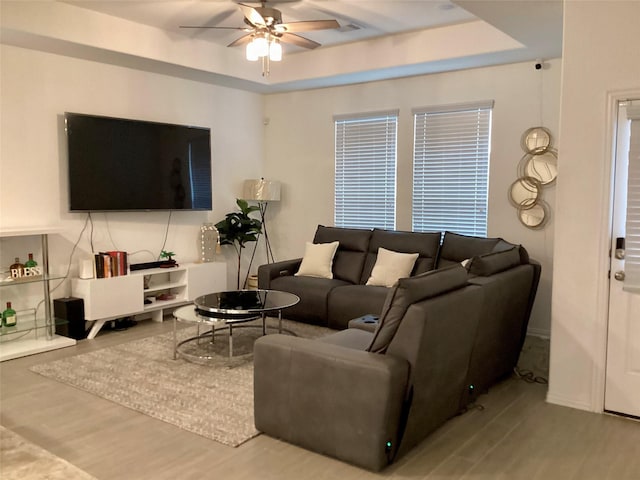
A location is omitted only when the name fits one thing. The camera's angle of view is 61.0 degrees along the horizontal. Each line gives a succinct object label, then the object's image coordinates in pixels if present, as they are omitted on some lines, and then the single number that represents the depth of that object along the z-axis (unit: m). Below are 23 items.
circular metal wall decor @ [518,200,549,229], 5.23
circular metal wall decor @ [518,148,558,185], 5.19
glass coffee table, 4.23
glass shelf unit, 4.57
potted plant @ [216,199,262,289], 6.46
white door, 3.35
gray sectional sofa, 2.69
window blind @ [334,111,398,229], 6.29
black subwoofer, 4.95
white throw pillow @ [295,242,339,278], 5.85
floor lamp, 6.75
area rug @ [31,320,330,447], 3.33
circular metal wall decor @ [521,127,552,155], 5.20
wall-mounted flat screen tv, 5.14
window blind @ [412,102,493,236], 5.63
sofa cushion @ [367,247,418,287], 5.36
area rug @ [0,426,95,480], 2.58
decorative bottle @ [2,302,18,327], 4.70
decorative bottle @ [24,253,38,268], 4.79
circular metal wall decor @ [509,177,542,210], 5.27
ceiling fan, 4.12
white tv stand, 5.05
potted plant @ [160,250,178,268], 5.82
